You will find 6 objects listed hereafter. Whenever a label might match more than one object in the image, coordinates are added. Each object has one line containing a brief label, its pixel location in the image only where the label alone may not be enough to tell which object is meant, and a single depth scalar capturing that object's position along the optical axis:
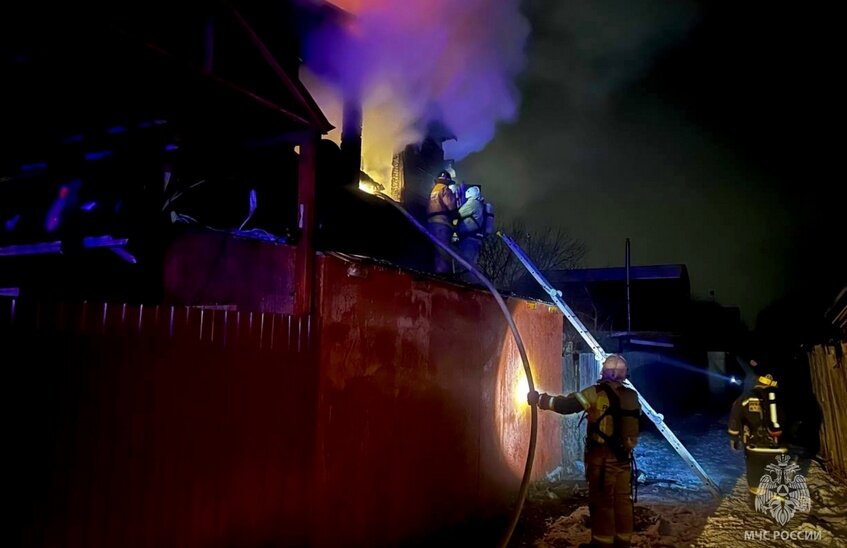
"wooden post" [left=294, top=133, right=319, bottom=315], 4.41
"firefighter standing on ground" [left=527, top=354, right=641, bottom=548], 5.52
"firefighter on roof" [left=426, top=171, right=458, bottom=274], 8.78
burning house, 2.86
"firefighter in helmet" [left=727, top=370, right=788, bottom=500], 7.70
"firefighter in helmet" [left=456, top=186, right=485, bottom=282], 8.99
